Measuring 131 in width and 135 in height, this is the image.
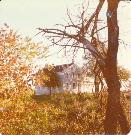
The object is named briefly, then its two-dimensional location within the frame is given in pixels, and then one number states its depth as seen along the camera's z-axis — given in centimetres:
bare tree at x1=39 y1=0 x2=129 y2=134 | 834
